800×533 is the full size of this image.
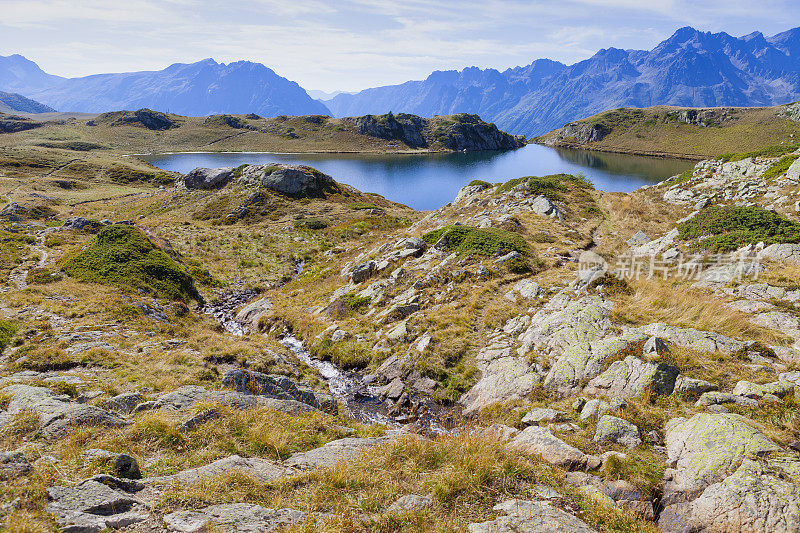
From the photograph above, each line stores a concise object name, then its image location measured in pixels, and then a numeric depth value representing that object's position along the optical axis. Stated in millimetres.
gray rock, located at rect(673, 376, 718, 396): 9305
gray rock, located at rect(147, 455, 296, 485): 6523
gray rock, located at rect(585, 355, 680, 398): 9734
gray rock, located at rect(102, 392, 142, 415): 9367
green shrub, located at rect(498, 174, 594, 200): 42625
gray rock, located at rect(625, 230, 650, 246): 27250
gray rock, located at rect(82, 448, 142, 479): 6324
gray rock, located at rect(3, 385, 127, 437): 7520
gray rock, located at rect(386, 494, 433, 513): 6047
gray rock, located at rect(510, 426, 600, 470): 7789
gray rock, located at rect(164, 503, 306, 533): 5352
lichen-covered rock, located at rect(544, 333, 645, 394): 11344
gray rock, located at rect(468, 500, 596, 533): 5843
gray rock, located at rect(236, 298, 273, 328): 24416
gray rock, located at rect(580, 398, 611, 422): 9492
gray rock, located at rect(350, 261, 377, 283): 26703
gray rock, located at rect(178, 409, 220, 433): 8211
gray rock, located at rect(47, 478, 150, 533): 4930
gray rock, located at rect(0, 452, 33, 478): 5477
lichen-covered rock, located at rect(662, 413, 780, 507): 6758
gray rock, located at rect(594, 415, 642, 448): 8359
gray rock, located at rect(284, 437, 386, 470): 7670
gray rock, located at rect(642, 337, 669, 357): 10487
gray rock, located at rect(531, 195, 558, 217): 36012
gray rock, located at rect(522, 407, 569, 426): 9891
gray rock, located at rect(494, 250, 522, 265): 22436
